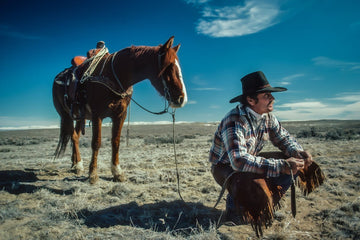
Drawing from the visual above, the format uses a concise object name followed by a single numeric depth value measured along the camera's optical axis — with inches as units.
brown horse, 149.4
